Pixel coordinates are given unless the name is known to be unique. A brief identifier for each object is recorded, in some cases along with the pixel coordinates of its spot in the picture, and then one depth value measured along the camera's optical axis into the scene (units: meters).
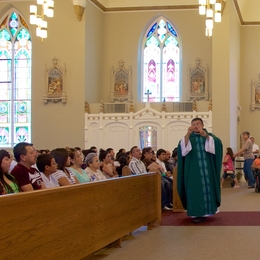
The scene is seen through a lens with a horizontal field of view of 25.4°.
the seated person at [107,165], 9.17
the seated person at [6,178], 5.09
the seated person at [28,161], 5.76
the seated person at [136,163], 9.88
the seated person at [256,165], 13.98
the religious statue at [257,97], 21.67
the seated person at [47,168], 6.31
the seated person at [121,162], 10.97
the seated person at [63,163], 6.77
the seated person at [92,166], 8.06
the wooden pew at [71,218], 4.12
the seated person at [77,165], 7.37
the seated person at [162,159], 11.49
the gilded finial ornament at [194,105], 18.23
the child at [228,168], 16.22
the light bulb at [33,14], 14.11
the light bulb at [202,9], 14.06
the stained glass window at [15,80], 19.78
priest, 8.70
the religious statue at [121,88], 20.48
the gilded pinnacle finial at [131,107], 18.56
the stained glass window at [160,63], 20.81
